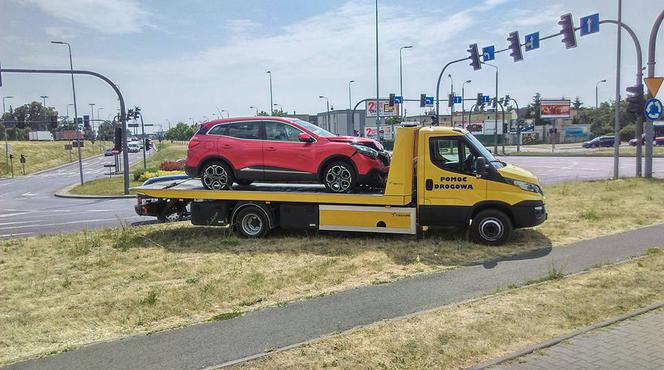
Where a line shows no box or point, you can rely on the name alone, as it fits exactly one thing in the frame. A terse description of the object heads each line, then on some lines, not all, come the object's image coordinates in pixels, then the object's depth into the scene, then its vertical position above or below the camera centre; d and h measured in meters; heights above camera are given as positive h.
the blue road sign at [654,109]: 18.22 +0.79
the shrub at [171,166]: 30.98 -1.33
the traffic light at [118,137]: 23.38 +0.40
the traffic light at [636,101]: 19.30 +1.17
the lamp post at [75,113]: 38.69 +2.51
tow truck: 9.47 -1.11
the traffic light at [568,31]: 22.03 +4.38
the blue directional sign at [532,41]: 24.20 +4.37
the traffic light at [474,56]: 28.58 +4.40
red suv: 10.02 -0.28
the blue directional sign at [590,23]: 21.50 +4.53
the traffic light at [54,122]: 42.06 +2.06
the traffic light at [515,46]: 24.86 +4.26
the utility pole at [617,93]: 21.31 +1.65
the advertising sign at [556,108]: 85.50 +4.24
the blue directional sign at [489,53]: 27.42 +4.40
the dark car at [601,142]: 67.31 -1.22
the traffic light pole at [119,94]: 22.28 +2.40
